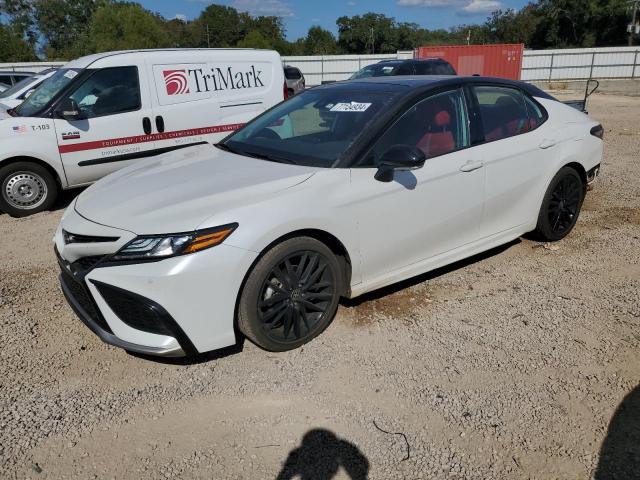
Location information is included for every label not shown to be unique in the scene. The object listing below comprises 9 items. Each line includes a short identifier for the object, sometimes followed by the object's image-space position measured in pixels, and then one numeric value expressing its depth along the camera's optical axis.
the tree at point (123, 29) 51.53
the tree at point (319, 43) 76.06
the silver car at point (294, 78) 18.75
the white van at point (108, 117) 6.20
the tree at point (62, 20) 73.31
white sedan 2.81
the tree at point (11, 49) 42.03
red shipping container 27.86
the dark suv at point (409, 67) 13.57
